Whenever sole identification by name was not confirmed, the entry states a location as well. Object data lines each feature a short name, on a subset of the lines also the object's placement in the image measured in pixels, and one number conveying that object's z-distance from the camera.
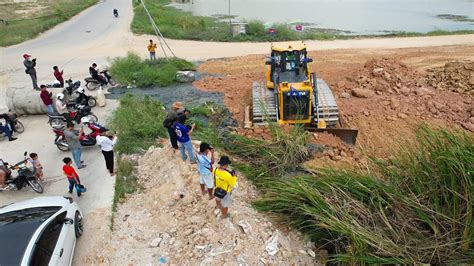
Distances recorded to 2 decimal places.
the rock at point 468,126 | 10.64
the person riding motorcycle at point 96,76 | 15.24
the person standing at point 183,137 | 7.94
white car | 5.35
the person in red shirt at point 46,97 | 11.81
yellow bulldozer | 10.60
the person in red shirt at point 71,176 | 7.72
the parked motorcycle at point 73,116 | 11.41
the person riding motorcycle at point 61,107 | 10.97
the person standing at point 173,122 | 8.35
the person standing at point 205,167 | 6.57
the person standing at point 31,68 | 14.44
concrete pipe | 12.55
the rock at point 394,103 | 11.96
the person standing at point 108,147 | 8.38
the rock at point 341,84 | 14.31
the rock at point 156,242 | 6.62
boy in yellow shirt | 6.03
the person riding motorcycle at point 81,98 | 12.62
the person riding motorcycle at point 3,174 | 8.20
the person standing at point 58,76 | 14.32
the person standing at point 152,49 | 18.65
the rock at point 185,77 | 16.59
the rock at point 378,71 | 13.95
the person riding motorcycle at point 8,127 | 10.98
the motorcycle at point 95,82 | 15.24
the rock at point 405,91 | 12.94
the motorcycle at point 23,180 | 8.27
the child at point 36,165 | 8.37
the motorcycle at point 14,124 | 11.11
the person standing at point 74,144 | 8.84
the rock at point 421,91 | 12.83
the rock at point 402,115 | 11.41
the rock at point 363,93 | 12.94
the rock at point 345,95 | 13.17
